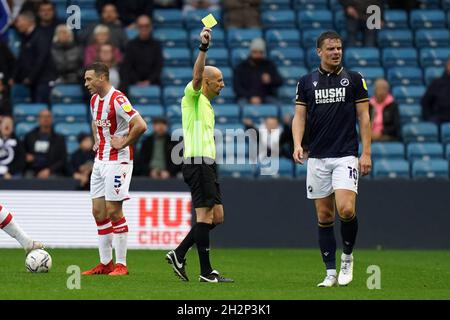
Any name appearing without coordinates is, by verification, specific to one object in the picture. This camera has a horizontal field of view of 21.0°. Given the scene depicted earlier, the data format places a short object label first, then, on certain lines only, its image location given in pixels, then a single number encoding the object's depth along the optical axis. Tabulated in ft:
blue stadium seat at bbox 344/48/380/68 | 72.23
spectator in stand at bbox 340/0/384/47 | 72.95
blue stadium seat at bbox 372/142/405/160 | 65.98
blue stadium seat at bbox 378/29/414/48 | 74.49
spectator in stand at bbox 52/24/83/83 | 67.31
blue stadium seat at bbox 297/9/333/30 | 74.69
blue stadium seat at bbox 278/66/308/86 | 71.15
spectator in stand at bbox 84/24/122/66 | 66.85
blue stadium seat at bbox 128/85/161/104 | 68.69
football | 41.78
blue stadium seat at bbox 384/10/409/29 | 75.36
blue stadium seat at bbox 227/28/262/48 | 73.31
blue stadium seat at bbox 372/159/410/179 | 65.10
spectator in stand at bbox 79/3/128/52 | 69.15
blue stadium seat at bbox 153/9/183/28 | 74.28
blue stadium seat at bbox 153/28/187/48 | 72.84
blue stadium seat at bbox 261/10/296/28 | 75.10
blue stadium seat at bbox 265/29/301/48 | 73.38
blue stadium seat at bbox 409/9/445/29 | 75.56
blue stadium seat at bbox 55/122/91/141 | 65.94
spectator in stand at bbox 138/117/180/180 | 62.08
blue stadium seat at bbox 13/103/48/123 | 66.80
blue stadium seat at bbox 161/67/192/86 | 70.33
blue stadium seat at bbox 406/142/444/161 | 66.59
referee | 38.58
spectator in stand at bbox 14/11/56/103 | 67.62
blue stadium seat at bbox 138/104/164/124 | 66.54
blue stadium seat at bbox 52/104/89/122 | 67.05
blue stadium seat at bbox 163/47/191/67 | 71.72
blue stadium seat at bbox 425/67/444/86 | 72.38
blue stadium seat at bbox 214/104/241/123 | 66.85
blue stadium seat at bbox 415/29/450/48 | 74.49
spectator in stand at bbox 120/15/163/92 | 67.92
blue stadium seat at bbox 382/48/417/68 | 73.10
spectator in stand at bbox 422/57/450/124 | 67.26
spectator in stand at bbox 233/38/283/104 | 67.67
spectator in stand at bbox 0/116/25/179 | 62.08
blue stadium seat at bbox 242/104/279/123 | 67.26
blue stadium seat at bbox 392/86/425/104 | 70.69
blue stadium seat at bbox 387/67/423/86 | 72.18
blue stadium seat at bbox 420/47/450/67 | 73.26
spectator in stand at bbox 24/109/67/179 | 62.08
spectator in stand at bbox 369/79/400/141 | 64.59
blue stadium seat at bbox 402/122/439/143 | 67.87
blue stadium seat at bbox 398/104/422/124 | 69.46
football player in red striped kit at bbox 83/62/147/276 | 42.45
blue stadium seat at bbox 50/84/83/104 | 68.33
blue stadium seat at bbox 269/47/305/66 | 72.38
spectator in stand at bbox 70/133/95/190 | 60.95
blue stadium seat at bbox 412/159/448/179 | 64.95
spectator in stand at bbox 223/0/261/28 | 74.18
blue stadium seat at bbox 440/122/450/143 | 67.87
